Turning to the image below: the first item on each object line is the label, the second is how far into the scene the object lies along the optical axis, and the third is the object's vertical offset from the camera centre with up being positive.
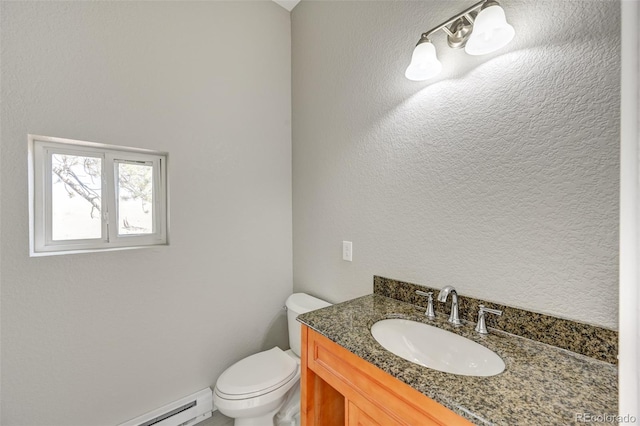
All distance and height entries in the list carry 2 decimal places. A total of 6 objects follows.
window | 1.24 +0.08
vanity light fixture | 0.84 +0.62
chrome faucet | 1.03 -0.40
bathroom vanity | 0.60 -0.45
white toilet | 1.31 -0.92
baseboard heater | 1.42 -1.16
